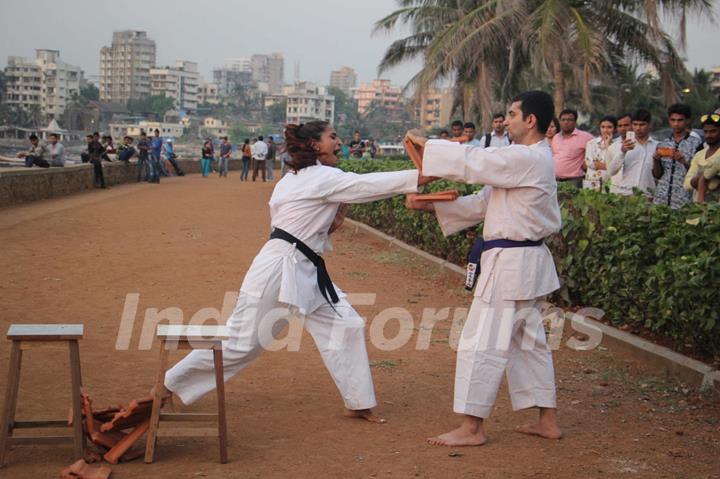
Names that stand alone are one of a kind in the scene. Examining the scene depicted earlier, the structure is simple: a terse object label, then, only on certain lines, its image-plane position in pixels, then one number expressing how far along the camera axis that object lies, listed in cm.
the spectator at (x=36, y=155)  2267
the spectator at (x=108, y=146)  3091
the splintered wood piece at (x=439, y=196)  533
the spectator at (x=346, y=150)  3201
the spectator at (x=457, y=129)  1561
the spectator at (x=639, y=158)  1023
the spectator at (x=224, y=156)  3959
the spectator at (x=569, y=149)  1202
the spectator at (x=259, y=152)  3472
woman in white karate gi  529
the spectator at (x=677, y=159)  926
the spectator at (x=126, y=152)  3036
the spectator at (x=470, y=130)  1511
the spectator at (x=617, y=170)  1034
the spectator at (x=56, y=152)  2351
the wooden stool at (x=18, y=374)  466
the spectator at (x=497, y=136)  1402
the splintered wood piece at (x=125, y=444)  483
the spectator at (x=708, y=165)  820
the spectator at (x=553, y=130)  1243
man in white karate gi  508
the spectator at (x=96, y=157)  2565
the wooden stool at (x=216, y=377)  483
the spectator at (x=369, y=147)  3210
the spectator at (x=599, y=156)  1090
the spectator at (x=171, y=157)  3603
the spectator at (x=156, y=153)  3178
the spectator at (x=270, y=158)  3622
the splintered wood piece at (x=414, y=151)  534
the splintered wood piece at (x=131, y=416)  488
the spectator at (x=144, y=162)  3084
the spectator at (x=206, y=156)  3890
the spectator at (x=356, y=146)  2987
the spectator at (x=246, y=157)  3584
